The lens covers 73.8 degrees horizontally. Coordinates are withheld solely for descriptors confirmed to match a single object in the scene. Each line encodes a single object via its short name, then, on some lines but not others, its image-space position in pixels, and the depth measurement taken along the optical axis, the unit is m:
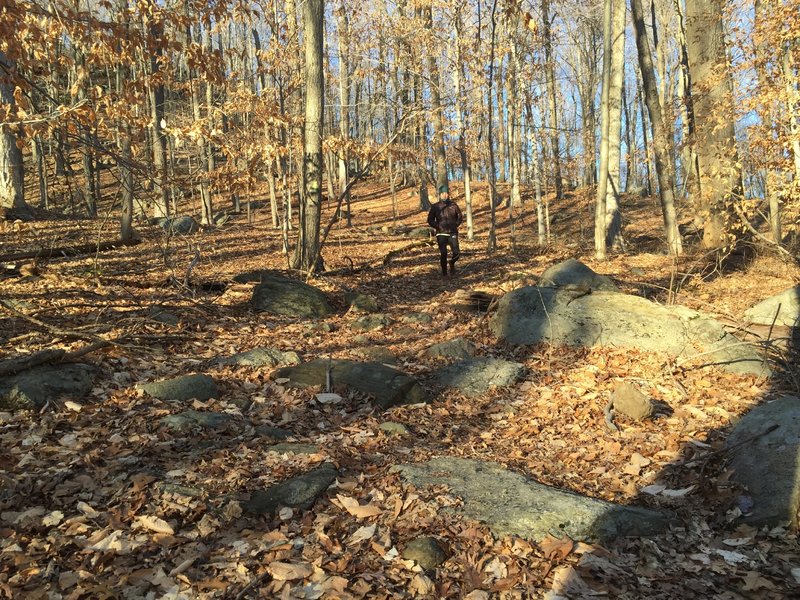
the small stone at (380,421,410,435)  5.59
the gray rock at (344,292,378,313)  10.22
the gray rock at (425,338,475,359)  7.90
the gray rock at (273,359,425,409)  6.32
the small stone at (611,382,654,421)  5.88
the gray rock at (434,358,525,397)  6.98
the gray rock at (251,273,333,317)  9.65
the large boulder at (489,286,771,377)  7.52
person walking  12.22
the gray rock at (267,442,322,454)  4.85
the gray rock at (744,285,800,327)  8.44
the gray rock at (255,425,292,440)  5.19
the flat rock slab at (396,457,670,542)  3.87
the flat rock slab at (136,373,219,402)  5.72
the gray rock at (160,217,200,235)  19.23
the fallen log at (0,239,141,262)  10.55
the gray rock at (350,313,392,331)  9.26
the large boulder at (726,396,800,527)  3.99
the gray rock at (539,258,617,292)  10.38
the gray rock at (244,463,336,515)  3.97
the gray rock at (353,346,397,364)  7.66
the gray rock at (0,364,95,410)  5.11
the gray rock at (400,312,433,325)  9.62
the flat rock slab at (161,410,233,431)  5.07
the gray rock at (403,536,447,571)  3.47
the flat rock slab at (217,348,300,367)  7.06
